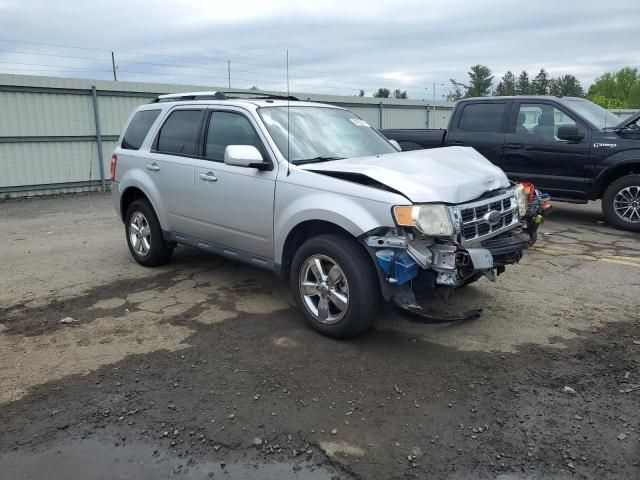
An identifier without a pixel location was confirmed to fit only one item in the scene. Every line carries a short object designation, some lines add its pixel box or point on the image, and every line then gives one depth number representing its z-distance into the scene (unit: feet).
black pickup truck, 26.78
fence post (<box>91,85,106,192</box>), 44.09
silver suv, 12.76
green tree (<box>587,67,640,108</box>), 202.18
